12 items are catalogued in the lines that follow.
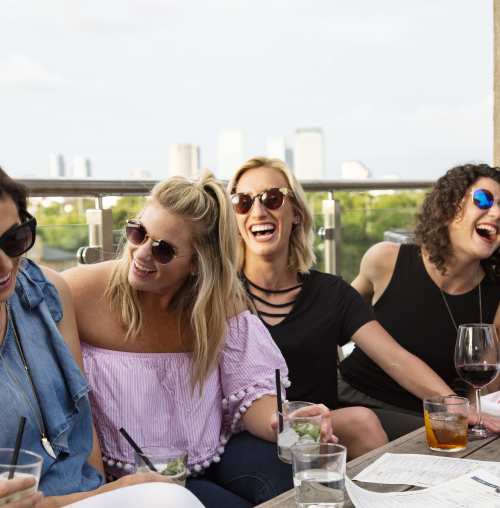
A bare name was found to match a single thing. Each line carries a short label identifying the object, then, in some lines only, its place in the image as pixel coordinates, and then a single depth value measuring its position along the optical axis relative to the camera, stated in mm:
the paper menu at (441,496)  1521
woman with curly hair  3324
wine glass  2168
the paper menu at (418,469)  1702
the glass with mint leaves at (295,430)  1928
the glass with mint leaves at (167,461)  1726
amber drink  1933
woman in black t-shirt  3006
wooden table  1629
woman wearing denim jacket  1772
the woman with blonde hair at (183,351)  2344
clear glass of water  1536
